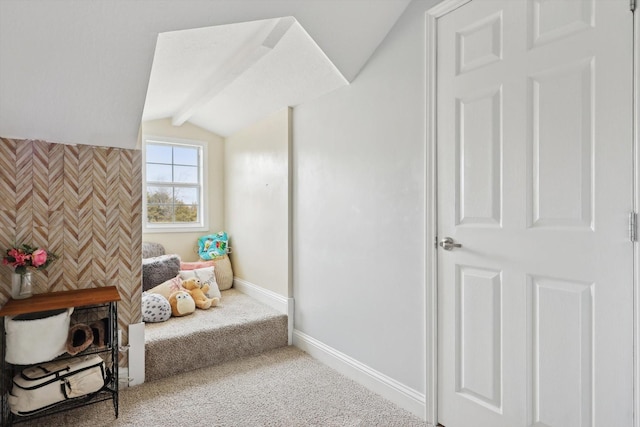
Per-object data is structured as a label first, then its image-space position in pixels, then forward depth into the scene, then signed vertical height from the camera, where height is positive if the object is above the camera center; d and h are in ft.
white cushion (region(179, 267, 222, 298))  10.82 -1.98
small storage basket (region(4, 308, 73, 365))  5.64 -1.97
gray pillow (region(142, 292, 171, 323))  9.09 -2.47
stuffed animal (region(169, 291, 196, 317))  9.56 -2.47
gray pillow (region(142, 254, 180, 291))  10.11 -1.66
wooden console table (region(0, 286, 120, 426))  5.96 -2.04
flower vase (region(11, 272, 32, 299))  6.29 -1.26
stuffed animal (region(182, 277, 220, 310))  10.21 -2.37
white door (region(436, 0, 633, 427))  4.18 -0.04
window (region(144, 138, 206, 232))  12.56 +0.95
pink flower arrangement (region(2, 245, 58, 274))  6.13 -0.78
